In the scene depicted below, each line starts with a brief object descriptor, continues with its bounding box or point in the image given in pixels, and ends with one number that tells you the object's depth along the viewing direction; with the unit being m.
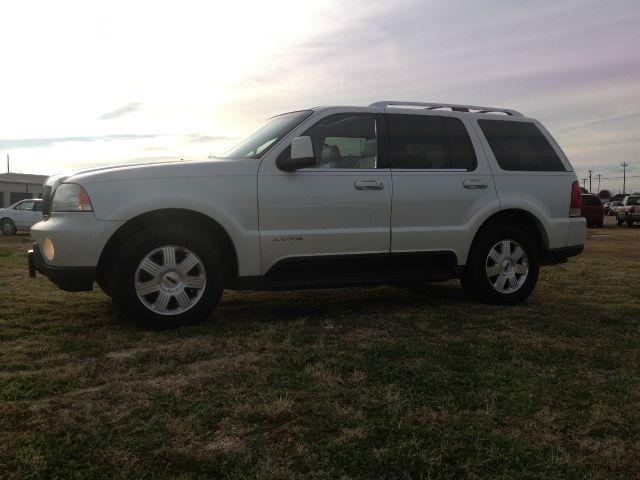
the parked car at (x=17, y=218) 21.89
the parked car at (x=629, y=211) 28.11
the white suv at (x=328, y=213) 4.40
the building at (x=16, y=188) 51.53
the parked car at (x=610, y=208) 48.72
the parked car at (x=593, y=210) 26.39
